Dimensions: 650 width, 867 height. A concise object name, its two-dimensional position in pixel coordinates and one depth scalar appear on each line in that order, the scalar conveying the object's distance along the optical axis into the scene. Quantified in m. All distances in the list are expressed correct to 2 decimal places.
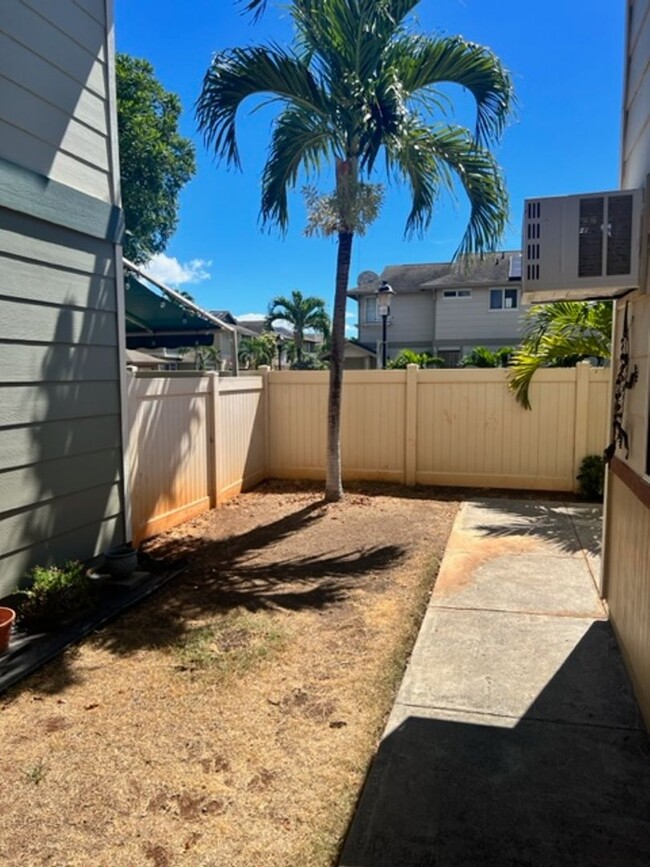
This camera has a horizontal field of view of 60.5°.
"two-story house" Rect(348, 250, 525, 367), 18.42
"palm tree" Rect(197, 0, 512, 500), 5.91
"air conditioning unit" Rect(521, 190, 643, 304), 2.50
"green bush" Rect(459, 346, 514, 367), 12.88
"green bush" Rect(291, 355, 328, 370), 22.63
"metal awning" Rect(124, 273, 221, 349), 7.14
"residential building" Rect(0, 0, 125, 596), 3.51
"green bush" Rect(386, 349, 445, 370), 13.99
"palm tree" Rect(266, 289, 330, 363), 25.25
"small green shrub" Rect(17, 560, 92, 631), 3.41
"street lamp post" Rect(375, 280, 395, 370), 10.84
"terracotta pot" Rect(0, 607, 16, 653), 3.06
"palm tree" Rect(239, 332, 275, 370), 24.92
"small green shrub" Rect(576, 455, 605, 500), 6.88
